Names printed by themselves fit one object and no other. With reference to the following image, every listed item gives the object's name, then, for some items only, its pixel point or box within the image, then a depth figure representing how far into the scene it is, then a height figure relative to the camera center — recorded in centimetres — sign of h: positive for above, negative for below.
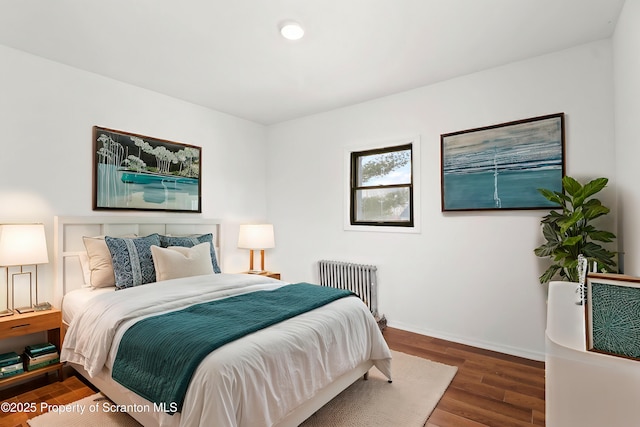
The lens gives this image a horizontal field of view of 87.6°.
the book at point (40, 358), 255 -111
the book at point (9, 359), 246 -108
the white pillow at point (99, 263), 291 -42
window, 387 +34
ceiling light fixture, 244 +139
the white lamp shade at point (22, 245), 251 -23
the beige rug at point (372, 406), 209 -130
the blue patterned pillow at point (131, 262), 289 -42
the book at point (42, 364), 254 -116
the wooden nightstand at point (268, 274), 431 -77
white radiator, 392 -80
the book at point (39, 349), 258 -105
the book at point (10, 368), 242 -112
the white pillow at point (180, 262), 303 -44
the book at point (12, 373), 242 -116
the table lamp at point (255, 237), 433 -29
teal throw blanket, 163 -66
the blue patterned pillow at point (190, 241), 338 -27
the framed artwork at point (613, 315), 64 -20
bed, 157 -77
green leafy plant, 242 -14
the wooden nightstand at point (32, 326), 242 -84
